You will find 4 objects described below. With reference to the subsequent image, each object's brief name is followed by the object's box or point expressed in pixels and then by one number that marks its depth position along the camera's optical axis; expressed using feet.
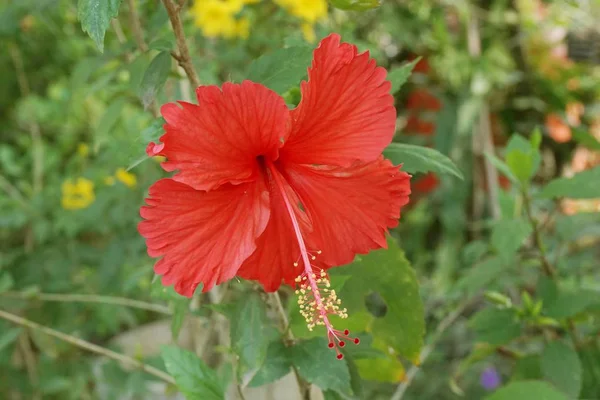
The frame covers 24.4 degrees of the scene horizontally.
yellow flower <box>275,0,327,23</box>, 3.75
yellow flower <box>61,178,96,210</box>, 4.13
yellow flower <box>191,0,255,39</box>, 3.38
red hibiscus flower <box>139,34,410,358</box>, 1.83
